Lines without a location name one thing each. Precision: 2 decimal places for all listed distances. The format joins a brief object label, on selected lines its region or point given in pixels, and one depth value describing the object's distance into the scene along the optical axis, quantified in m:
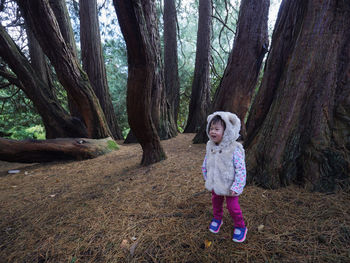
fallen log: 4.12
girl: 1.63
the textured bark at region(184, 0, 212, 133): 7.26
